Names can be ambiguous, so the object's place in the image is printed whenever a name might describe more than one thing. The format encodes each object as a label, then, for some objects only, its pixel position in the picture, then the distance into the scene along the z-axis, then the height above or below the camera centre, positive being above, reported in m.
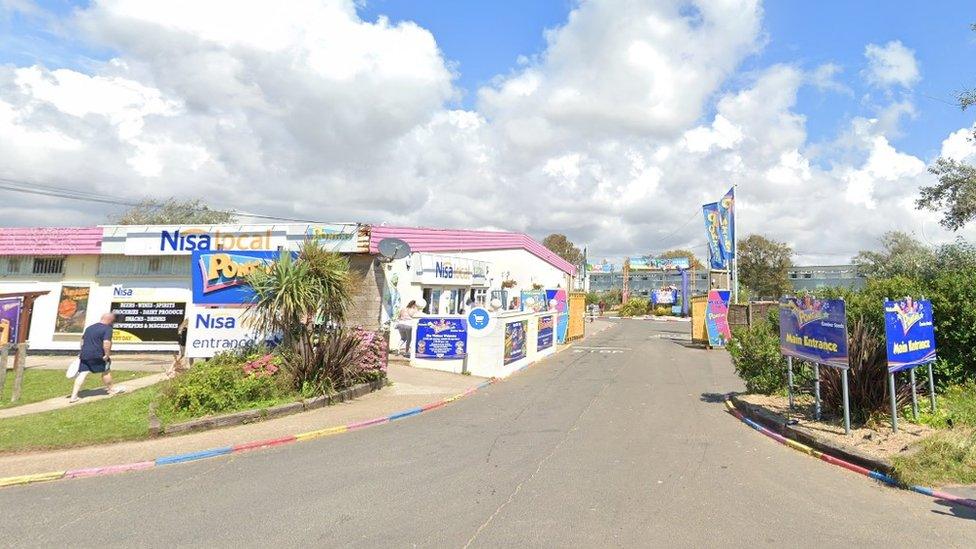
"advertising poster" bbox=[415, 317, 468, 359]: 14.77 -0.63
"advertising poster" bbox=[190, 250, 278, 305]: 11.88 +0.71
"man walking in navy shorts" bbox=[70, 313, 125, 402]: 10.57 -0.98
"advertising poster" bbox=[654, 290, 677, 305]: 67.06 +3.19
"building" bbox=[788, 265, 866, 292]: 70.69 +7.70
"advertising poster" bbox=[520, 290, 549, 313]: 24.86 +0.84
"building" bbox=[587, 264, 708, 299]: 97.31 +8.39
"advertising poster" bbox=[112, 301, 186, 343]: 18.14 -0.56
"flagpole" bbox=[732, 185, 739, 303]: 26.81 +2.75
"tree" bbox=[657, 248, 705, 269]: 91.19 +12.04
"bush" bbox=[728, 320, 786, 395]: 10.56 -0.65
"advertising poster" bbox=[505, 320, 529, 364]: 15.29 -0.68
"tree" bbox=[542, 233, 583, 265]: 69.81 +9.22
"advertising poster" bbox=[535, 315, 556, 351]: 19.53 -0.50
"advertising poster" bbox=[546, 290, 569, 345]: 24.81 +0.40
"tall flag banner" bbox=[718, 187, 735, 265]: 27.03 +5.00
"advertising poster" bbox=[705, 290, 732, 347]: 23.78 +0.29
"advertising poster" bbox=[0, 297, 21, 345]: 13.22 -0.47
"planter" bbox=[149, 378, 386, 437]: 8.11 -1.76
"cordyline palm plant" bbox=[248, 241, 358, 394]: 10.62 -0.05
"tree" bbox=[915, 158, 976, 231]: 18.75 +4.98
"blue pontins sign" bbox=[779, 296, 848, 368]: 7.66 -0.02
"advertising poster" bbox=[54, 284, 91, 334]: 18.53 -0.37
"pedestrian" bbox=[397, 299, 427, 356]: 15.94 -0.26
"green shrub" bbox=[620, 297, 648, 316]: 64.75 +1.68
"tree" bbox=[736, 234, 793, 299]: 59.41 +6.70
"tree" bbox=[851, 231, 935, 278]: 27.35 +4.64
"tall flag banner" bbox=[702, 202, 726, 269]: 27.66 +4.51
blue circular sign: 14.77 -0.07
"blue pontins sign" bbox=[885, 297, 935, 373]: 7.41 -0.02
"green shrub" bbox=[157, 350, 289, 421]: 8.95 -1.41
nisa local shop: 18.03 +0.92
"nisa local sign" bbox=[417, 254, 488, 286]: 18.44 +1.64
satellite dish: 16.22 +1.94
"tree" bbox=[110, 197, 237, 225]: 45.86 +8.08
